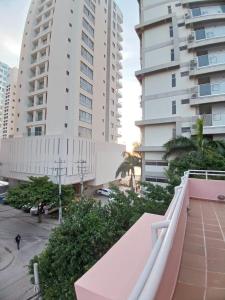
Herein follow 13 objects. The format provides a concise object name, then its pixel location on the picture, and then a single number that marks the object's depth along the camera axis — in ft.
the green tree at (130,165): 78.89
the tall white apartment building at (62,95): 86.43
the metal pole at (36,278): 22.32
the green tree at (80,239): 18.61
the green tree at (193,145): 39.34
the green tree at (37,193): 60.80
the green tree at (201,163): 34.32
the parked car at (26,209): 73.06
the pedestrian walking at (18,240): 46.21
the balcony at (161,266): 3.22
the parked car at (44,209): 66.52
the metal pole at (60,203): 60.68
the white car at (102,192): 103.57
